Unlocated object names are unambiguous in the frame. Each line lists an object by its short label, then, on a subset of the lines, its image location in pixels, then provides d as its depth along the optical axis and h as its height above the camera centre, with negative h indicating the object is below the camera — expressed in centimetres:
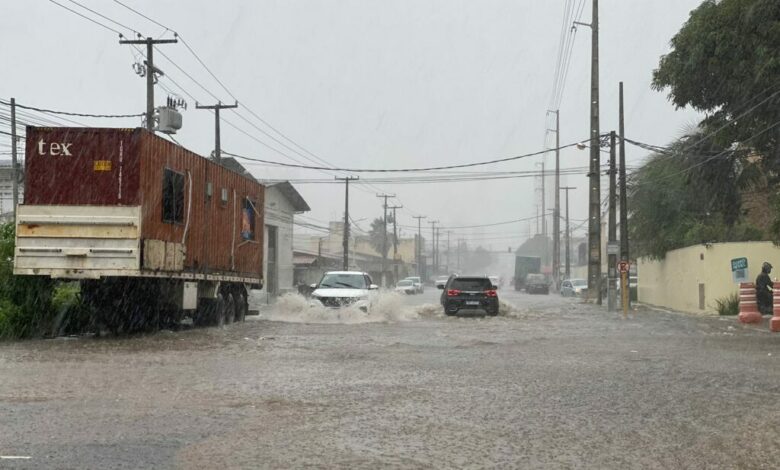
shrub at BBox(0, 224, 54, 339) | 1705 -55
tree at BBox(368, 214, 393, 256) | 12824 +671
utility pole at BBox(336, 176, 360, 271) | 5732 +341
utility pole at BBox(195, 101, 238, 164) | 3534 +540
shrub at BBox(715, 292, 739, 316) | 2789 -72
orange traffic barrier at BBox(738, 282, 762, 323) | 2289 -58
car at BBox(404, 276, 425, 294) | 7506 -41
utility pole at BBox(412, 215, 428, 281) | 11699 +377
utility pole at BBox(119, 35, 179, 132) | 2856 +682
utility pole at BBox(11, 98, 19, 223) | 2998 +369
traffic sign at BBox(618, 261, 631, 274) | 3119 +55
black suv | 2847 -49
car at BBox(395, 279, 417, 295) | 6921 -55
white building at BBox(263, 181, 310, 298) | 5102 +258
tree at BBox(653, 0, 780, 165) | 2183 +570
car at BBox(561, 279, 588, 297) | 5686 -43
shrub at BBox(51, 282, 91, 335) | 1823 -74
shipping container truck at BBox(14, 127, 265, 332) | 1617 +111
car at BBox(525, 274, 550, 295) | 7300 -30
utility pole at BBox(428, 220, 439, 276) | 13302 +628
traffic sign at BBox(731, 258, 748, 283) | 2761 +41
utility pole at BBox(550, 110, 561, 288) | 6831 +526
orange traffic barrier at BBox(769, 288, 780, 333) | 1998 -74
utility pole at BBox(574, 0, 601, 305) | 3734 +457
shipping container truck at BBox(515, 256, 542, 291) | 8956 +149
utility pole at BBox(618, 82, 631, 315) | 3319 +260
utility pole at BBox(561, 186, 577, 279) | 7993 +118
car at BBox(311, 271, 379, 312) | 2453 -35
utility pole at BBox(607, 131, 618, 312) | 3250 +138
